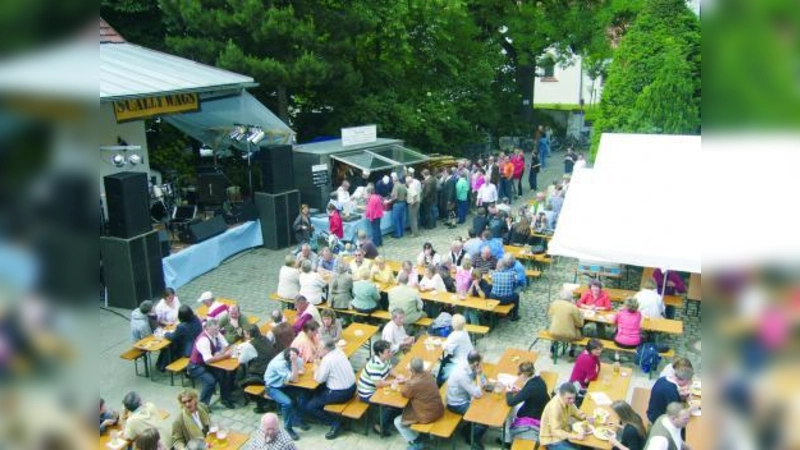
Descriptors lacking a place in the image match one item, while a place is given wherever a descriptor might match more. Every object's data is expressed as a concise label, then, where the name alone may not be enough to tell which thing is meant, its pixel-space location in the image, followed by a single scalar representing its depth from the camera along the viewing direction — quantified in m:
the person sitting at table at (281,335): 9.80
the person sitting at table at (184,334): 10.24
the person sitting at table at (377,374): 8.95
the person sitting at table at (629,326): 10.45
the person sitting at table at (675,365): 8.26
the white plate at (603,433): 7.82
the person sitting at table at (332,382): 8.92
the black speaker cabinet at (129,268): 13.07
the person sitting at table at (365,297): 11.78
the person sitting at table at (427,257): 13.57
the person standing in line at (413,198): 17.95
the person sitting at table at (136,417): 7.60
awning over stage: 19.92
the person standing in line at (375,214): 16.66
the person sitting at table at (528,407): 8.23
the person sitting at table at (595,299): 11.45
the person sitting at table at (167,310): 10.88
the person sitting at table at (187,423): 7.80
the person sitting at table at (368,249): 13.62
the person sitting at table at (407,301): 11.34
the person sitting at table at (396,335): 10.33
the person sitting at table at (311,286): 12.14
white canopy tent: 10.48
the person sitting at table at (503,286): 11.99
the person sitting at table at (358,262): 12.95
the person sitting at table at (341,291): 11.98
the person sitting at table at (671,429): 6.73
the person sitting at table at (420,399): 8.37
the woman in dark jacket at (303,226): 16.50
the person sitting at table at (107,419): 8.02
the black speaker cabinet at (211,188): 19.19
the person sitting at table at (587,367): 9.09
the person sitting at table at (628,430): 7.55
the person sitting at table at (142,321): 10.59
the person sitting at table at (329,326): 10.12
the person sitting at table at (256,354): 9.55
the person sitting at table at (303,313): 10.60
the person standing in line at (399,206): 17.84
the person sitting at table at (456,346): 9.55
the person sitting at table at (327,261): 13.47
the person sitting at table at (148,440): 7.00
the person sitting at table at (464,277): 12.10
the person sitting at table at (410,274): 12.32
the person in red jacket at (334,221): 16.03
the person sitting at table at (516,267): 12.43
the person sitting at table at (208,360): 9.66
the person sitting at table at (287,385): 9.02
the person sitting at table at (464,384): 8.49
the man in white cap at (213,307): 10.48
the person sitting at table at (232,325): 10.28
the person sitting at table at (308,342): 9.58
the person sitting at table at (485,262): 13.15
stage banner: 15.70
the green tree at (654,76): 15.08
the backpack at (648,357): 10.41
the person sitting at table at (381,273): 12.74
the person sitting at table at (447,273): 12.71
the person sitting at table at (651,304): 11.10
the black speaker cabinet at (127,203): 12.96
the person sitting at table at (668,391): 7.95
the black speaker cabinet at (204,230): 15.90
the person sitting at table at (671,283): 12.42
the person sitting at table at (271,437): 7.41
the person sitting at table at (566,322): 10.58
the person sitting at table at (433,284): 12.38
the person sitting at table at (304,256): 13.16
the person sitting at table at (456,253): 13.91
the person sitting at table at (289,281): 12.36
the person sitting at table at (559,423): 7.78
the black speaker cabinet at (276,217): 17.00
